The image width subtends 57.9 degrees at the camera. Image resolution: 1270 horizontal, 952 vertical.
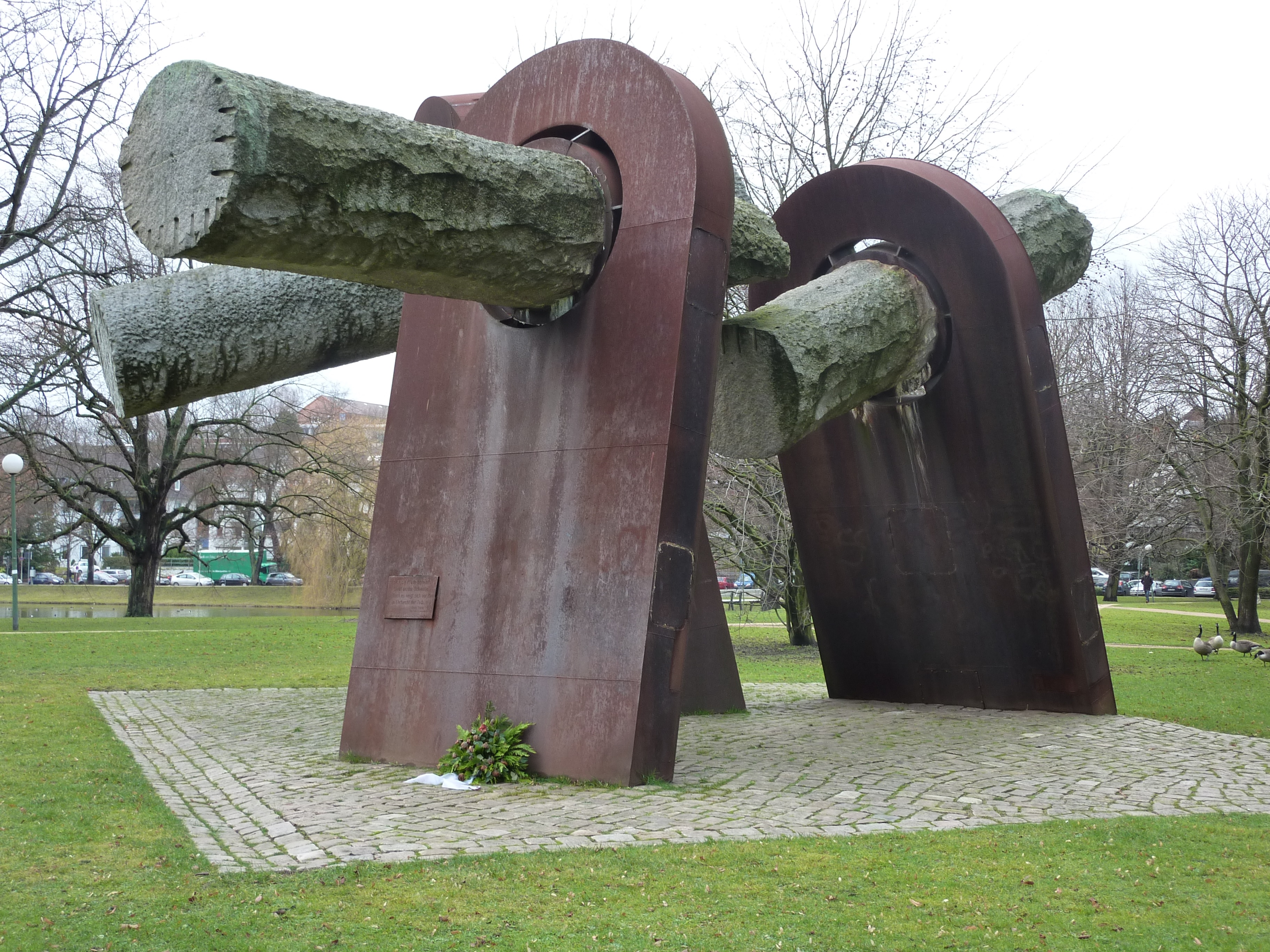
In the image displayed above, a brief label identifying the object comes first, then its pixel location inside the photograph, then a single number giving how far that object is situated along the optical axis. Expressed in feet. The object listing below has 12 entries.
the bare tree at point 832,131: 63.77
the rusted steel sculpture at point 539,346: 18.25
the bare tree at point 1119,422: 76.23
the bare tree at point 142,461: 84.23
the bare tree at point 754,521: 62.54
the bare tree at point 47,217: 67.31
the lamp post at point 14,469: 70.64
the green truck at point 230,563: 222.89
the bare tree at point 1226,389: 70.64
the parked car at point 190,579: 212.02
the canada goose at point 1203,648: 59.16
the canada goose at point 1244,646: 59.88
